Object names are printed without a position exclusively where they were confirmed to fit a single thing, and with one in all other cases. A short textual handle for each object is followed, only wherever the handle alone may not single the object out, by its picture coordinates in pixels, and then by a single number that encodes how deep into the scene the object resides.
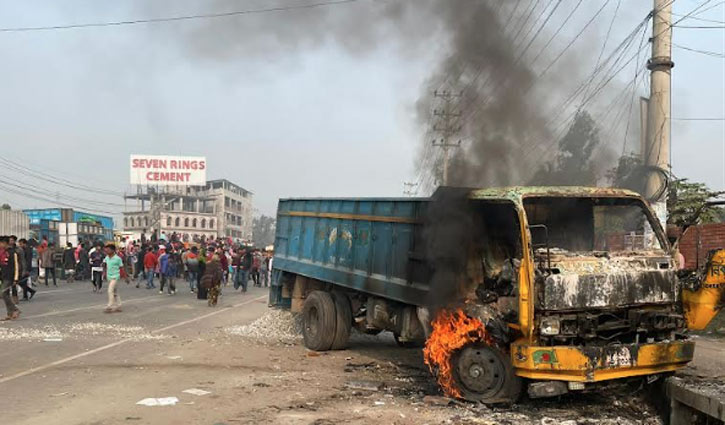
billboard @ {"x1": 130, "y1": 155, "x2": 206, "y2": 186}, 68.25
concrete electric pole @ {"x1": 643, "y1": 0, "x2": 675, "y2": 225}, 11.29
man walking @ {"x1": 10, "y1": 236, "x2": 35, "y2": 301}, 13.75
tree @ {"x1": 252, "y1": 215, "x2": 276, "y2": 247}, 130.23
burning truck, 5.14
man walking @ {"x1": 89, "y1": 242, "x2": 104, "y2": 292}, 18.27
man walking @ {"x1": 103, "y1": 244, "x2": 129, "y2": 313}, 12.81
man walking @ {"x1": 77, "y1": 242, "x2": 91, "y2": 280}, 23.78
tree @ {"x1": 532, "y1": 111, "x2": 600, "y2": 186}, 9.30
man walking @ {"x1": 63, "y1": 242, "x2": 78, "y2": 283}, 22.77
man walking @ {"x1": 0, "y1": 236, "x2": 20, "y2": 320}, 11.28
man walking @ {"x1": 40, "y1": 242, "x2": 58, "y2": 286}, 20.14
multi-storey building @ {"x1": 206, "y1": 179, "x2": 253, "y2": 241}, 92.75
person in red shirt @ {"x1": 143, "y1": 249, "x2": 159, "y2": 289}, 18.98
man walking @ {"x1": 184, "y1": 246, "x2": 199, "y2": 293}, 18.58
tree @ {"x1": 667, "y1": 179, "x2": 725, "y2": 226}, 13.87
